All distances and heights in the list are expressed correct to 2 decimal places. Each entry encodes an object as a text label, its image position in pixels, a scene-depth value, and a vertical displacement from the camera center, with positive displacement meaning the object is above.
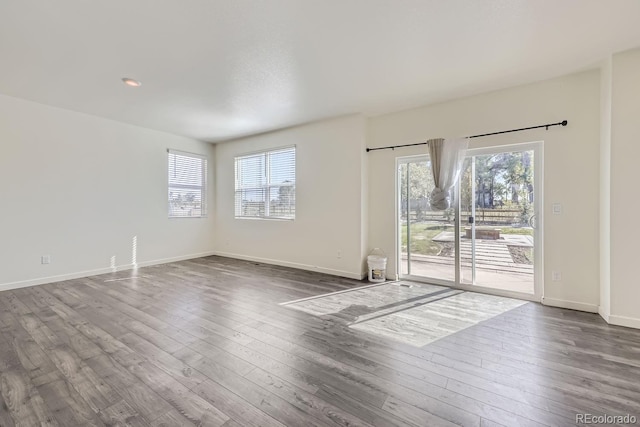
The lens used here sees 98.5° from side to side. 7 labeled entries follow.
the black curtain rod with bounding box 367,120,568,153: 3.13 +1.00
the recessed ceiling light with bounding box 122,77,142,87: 3.20 +1.55
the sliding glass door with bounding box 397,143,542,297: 3.41 -0.17
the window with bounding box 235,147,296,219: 5.30 +0.57
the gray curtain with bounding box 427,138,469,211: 3.70 +0.64
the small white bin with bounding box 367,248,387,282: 4.25 -0.87
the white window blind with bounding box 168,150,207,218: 5.70 +0.60
